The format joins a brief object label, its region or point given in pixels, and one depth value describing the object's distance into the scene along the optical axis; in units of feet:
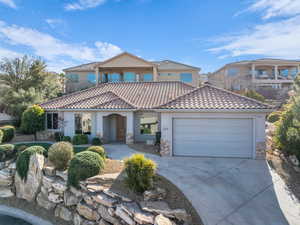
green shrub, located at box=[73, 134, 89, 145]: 48.70
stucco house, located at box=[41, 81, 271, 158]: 36.06
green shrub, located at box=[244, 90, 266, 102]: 77.97
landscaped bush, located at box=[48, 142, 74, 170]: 29.99
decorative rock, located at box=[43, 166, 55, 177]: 30.32
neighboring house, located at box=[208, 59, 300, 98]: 116.88
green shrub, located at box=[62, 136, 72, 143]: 50.49
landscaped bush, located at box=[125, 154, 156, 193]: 22.09
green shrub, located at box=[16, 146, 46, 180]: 31.81
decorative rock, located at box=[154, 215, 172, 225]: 17.34
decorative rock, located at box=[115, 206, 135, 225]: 19.34
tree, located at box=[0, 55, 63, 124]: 72.08
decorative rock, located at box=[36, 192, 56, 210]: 28.95
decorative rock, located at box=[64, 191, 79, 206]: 26.58
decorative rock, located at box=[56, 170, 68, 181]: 28.76
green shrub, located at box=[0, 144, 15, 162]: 38.11
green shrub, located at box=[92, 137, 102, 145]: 48.14
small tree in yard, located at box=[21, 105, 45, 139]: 54.03
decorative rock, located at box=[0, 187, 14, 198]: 33.32
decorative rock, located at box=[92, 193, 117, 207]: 21.85
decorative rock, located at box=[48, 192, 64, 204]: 28.34
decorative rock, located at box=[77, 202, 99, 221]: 23.54
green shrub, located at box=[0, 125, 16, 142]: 49.90
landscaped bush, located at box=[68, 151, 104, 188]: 26.13
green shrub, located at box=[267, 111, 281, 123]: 65.30
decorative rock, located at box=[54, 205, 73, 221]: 26.73
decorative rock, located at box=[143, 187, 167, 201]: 21.25
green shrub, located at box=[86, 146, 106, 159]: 32.18
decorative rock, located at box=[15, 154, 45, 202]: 30.78
